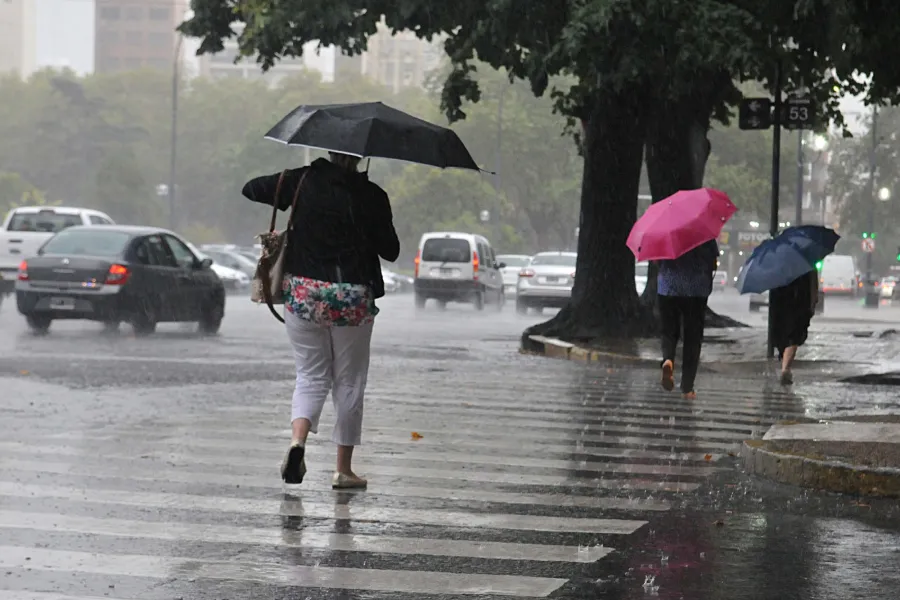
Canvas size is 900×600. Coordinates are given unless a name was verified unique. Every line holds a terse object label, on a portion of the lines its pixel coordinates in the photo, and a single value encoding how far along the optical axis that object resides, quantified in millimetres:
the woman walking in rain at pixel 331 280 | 8234
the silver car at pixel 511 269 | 54609
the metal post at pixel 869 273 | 66000
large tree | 20141
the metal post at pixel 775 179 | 20077
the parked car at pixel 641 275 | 42072
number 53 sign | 20109
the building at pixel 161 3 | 197500
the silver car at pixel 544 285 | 39844
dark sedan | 22422
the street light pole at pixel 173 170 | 65312
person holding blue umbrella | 16797
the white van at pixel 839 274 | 71250
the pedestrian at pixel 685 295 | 14469
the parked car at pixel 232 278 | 51122
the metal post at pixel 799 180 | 45719
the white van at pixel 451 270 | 42531
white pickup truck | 30938
